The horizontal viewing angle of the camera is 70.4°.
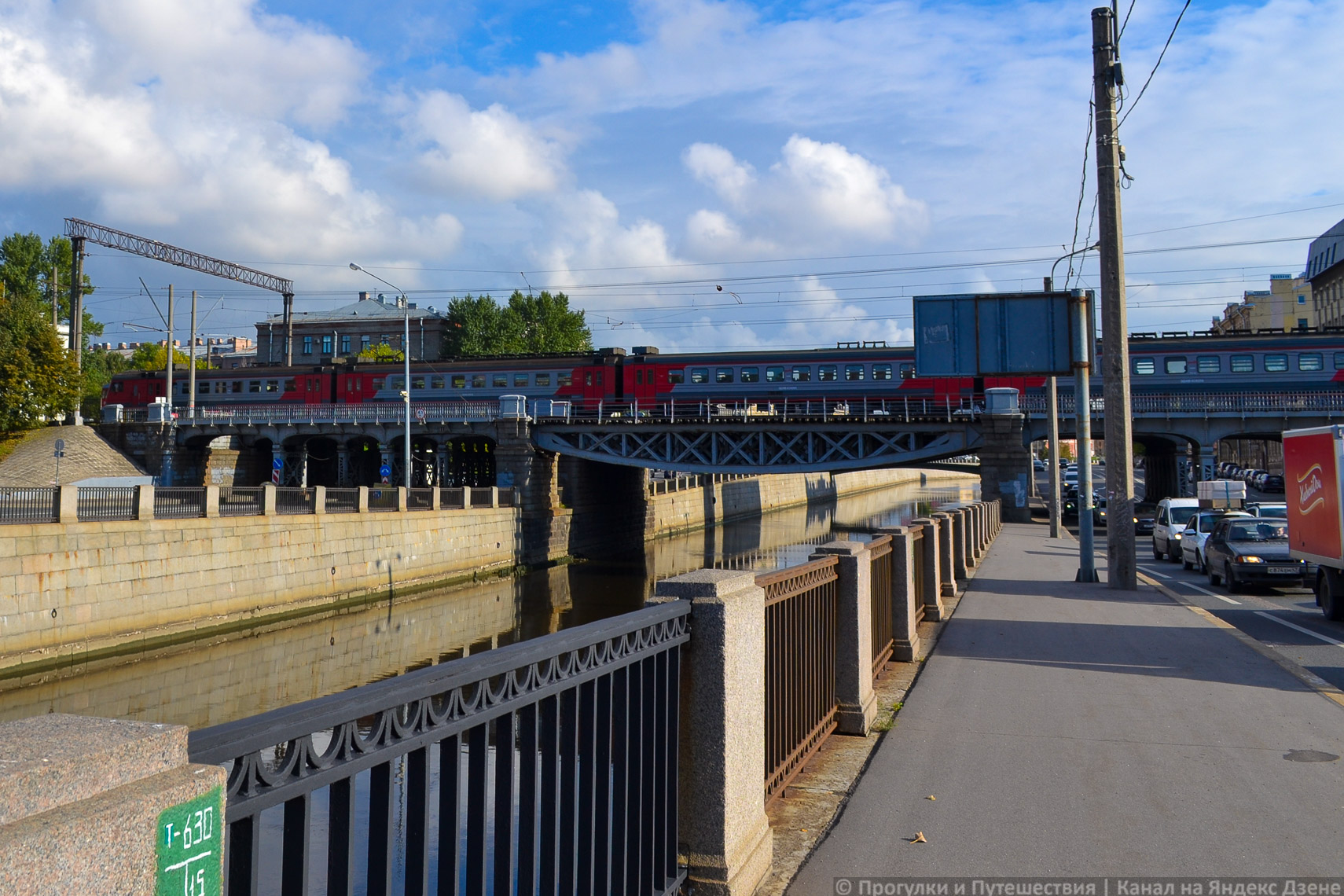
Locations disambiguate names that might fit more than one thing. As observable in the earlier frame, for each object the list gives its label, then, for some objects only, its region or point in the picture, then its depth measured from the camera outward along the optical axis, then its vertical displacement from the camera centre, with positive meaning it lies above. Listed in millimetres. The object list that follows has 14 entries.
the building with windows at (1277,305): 100750 +18130
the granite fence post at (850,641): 7352 -1283
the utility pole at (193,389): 54469 +5497
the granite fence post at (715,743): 4219 -1192
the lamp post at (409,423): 42062 +2715
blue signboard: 22938 +3639
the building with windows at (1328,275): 82588 +17766
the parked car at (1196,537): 24531 -1677
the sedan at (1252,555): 19609 -1738
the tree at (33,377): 51750 +5930
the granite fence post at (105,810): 1538 -555
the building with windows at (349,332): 105750 +17261
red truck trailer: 14891 -531
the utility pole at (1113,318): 17969 +2978
